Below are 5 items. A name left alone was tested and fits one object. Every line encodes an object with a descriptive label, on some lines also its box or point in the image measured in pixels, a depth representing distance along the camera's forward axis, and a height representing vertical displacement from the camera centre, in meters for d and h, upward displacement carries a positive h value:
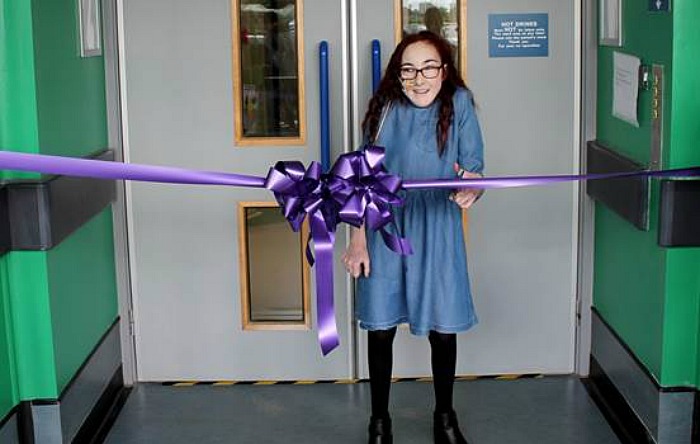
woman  3.32 -0.44
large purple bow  3.10 -0.40
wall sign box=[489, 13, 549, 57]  3.97 +0.07
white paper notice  3.45 -0.11
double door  3.97 -0.42
